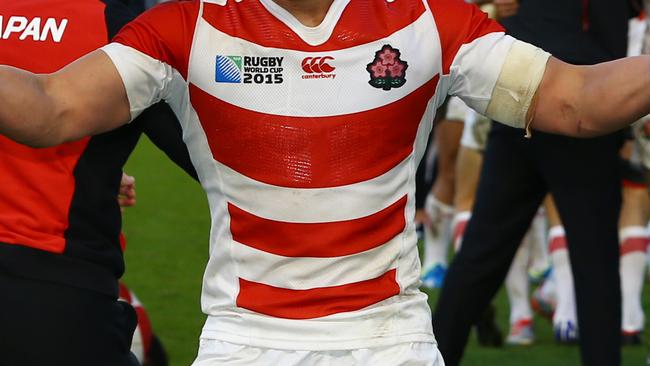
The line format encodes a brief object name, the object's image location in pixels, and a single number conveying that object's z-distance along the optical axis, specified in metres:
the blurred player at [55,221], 7.82
